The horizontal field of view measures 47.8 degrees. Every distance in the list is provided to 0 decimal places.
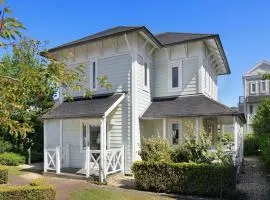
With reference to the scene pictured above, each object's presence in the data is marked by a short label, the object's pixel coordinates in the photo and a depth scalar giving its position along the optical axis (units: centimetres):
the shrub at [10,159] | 1953
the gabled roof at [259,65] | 4172
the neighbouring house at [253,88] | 4047
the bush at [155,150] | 1288
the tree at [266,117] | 1502
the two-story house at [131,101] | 1525
